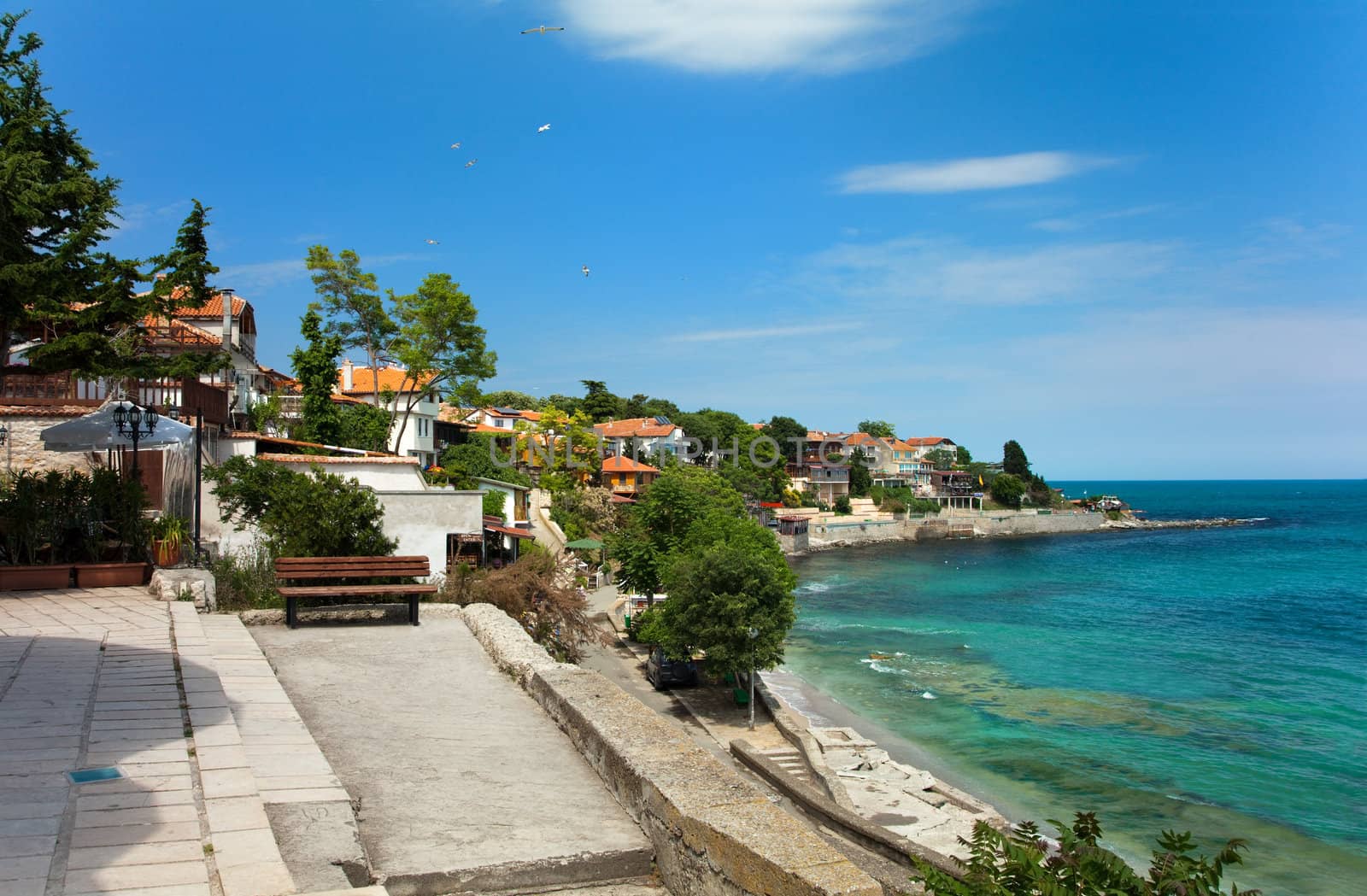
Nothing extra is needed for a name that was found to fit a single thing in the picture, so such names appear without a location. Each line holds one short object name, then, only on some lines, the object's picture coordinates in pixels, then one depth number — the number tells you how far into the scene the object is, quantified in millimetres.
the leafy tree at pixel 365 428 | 41094
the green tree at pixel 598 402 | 94062
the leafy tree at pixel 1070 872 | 3391
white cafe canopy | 13422
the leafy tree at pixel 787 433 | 112000
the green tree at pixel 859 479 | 116125
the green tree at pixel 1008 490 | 129375
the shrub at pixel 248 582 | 11134
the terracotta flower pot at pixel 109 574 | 11453
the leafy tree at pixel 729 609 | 24656
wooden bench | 10055
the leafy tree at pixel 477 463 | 48031
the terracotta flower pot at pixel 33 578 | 11078
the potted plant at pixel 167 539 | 13031
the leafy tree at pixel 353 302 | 46406
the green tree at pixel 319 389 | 39156
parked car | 27594
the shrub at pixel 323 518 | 11969
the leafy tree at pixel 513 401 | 101688
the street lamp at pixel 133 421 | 12805
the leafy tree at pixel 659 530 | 31578
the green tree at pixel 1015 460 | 138875
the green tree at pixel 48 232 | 12102
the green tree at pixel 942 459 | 137625
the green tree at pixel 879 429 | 152500
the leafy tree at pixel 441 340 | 40750
